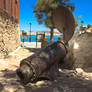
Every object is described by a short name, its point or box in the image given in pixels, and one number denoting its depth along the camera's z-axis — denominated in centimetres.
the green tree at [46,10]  1411
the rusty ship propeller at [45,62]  320
